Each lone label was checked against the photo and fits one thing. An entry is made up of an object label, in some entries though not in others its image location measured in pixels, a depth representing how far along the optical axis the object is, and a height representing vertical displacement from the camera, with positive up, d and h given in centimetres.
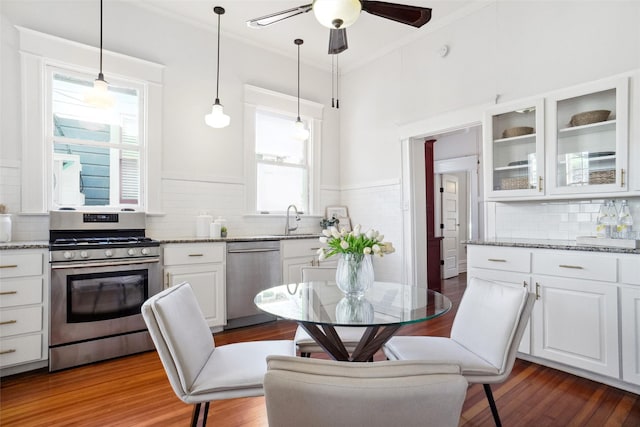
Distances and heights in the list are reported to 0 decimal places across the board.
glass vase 181 -30
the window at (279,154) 434 +85
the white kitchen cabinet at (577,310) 225 -65
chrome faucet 452 -13
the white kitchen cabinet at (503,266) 267 -40
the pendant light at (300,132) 380 +95
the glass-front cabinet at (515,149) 287 +60
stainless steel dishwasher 354 -61
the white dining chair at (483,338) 159 -61
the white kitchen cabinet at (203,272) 320 -52
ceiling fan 184 +131
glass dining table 147 -43
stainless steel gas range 263 -56
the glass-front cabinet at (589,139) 245 +59
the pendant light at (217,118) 331 +96
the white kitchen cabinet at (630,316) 215 -62
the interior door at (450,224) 650 -13
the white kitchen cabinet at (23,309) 244 -66
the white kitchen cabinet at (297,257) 391 -46
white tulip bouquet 176 -14
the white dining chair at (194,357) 138 -65
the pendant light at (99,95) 266 +95
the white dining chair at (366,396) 69 -36
